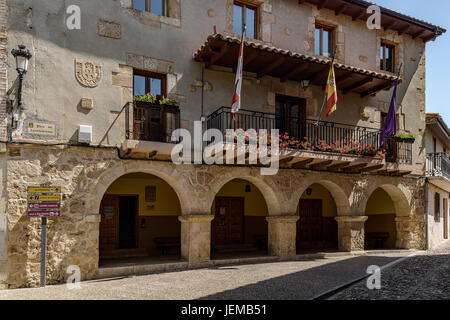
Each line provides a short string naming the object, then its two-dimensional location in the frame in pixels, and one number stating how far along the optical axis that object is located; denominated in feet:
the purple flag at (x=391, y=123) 38.68
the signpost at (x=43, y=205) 25.59
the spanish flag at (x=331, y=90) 34.17
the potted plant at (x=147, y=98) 29.91
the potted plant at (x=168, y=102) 30.25
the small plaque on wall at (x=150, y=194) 39.45
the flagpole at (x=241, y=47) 29.57
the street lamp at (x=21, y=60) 25.38
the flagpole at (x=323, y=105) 36.66
